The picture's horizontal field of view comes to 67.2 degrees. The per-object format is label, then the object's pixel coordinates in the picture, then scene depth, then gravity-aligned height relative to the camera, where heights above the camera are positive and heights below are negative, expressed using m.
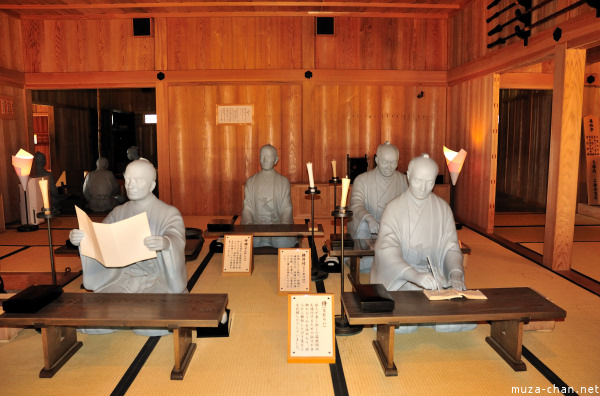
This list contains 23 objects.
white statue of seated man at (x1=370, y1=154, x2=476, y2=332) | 3.42 -0.70
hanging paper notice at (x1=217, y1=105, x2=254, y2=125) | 9.04 +0.62
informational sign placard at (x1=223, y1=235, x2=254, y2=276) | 5.07 -1.23
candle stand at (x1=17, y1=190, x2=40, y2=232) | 7.64 -1.37
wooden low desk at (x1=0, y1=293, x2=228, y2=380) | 2.75 -1.04
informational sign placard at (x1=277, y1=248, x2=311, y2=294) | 4.39 -1.23
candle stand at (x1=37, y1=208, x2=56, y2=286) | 3.32 -0.50
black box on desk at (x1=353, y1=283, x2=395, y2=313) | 2.73 -0.94
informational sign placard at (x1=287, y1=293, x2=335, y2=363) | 3.03 -1.26
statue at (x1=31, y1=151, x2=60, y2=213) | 8.15 -0.50
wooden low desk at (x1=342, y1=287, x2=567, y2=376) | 2.70 -1.03
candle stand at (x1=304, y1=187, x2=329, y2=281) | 4.91 -1.40
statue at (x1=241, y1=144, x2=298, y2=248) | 5.85 -0.69
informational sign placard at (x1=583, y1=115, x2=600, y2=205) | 8.68 -0.20
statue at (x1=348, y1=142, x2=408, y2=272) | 5.22 -0.51
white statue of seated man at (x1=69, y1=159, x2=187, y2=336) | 3.49 -0.90
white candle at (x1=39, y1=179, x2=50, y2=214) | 3.17 -0.31
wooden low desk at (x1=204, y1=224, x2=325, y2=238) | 5.13 -0.98
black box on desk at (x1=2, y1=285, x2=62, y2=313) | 2.79 -0.97
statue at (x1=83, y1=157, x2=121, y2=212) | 7.94 -0.77
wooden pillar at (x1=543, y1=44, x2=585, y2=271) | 5.11 -0.08
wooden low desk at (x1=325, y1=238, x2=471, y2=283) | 4.21 -1.00
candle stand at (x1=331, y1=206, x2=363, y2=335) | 3.37 -1.41
